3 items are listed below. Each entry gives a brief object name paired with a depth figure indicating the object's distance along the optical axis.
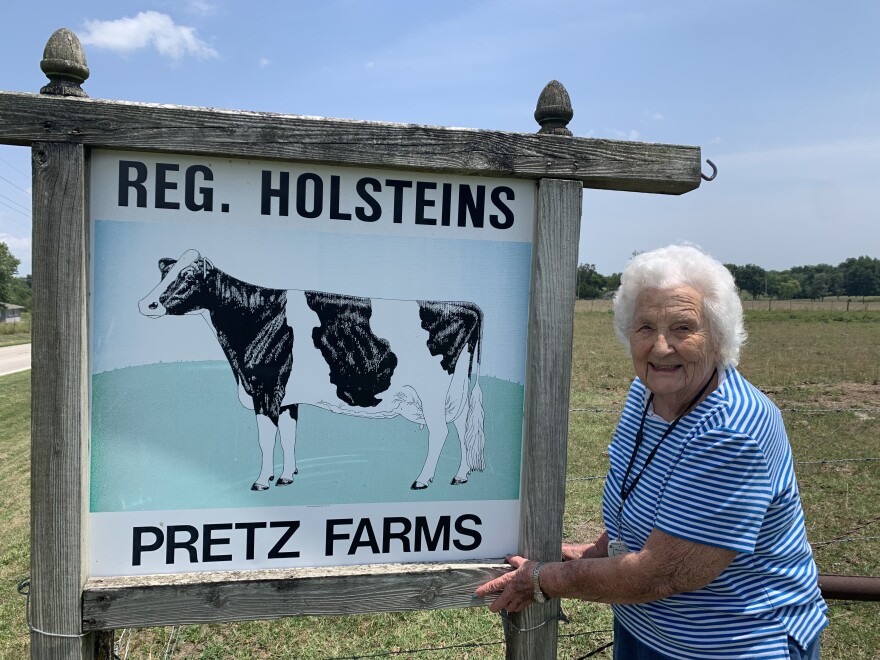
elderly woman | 1.54
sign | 1.69
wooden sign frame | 1.60
